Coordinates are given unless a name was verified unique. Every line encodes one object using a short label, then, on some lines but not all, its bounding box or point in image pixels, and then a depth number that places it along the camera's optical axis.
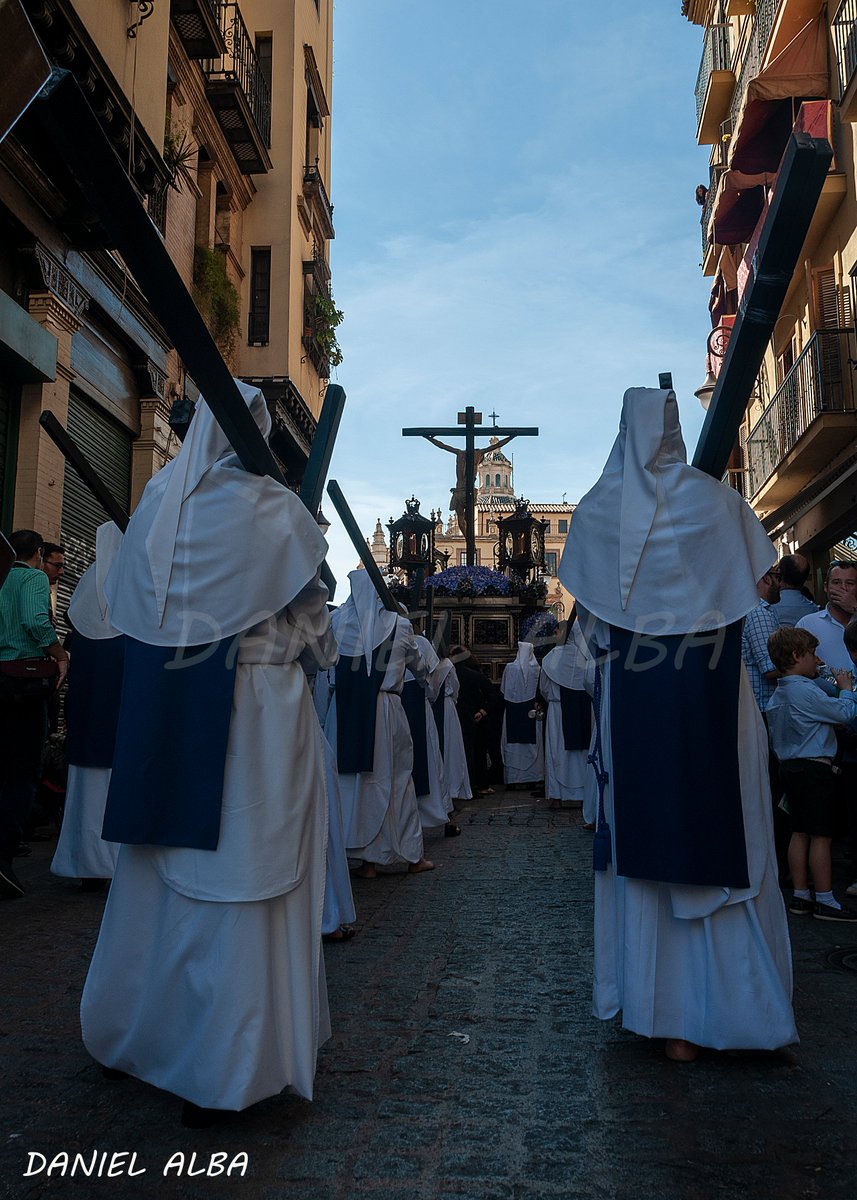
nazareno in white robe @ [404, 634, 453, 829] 9.02
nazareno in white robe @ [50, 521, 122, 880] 6.10
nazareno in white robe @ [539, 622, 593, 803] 11.36
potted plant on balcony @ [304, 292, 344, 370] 20.64
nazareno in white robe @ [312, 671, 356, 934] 4.97
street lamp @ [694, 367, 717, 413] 16.38
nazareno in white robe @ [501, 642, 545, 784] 14.59
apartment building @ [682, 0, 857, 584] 13.55
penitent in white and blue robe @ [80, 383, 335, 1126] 2.87
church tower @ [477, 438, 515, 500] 113.31
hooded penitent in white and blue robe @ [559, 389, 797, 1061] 3.34
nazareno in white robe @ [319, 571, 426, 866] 7.13
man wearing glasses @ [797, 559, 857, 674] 6.53
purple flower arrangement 17.91
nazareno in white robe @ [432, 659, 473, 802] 11.73
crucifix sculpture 19.88
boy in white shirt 5.44
